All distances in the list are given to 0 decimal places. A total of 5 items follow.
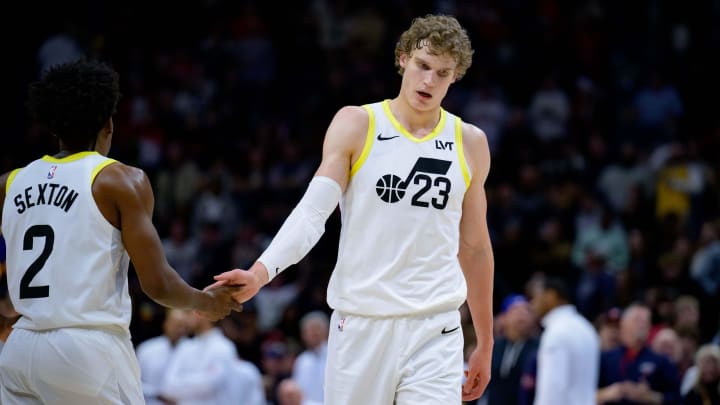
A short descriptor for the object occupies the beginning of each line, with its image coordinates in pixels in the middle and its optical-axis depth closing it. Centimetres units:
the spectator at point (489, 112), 1944
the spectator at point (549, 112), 1947
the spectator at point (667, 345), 1327
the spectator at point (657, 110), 1919
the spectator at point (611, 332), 1347
